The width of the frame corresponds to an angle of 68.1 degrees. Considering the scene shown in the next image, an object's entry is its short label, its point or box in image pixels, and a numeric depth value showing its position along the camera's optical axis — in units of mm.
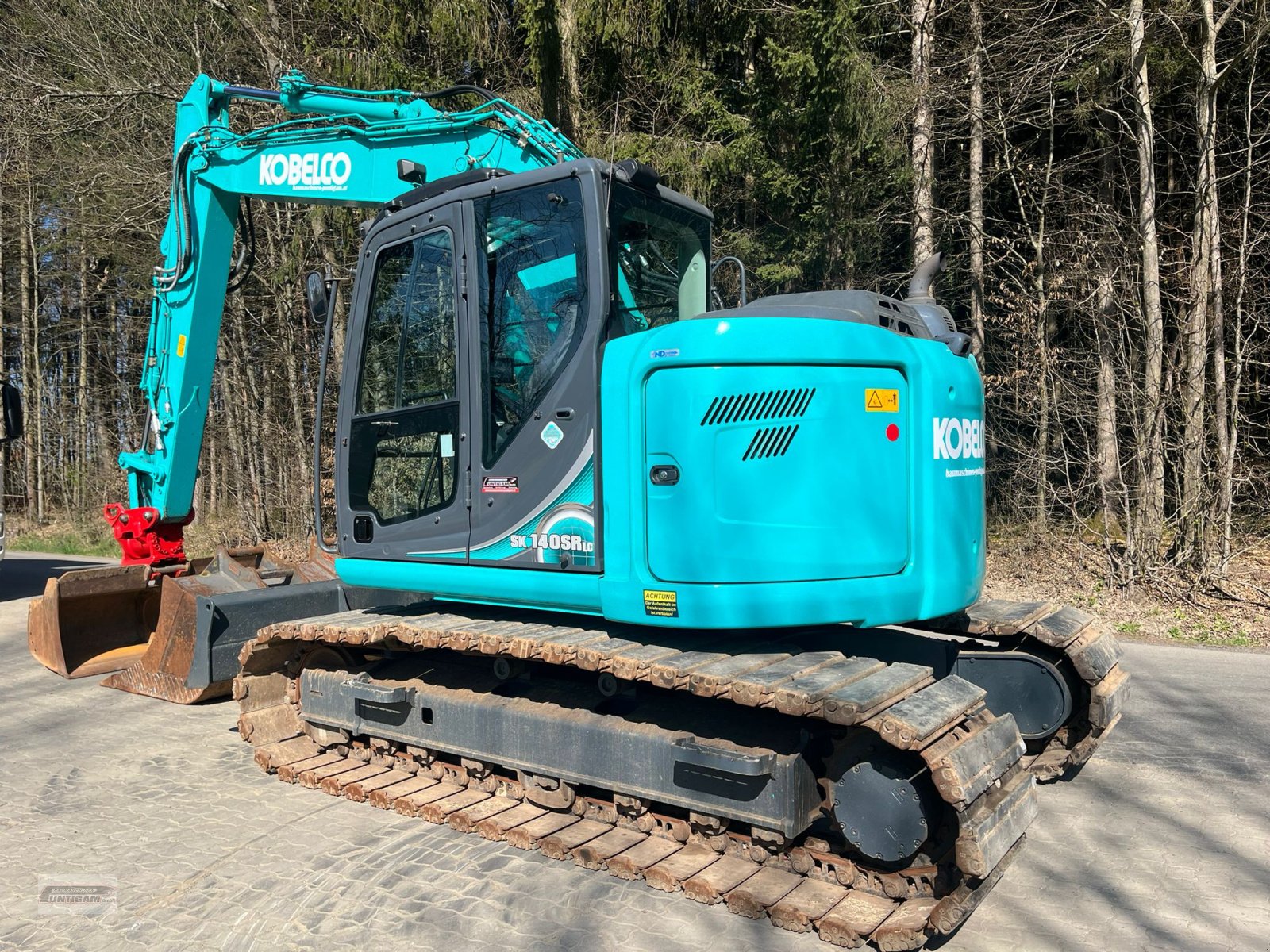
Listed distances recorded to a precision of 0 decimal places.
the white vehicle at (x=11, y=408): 8312
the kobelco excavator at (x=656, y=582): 3477
